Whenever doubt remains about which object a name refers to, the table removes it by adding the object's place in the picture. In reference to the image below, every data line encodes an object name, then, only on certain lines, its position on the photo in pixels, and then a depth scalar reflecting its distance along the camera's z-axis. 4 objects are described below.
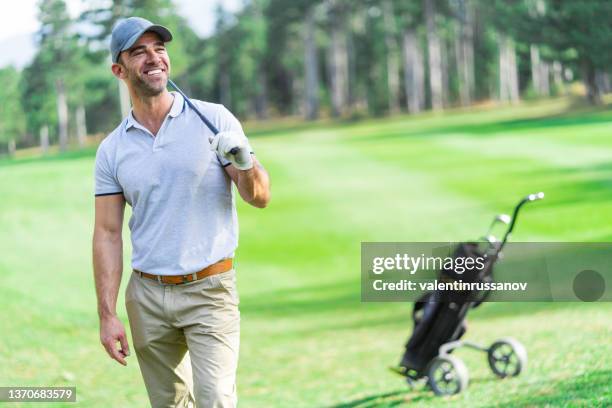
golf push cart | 5.80
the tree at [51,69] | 21.34
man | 3.37
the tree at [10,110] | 19.12
